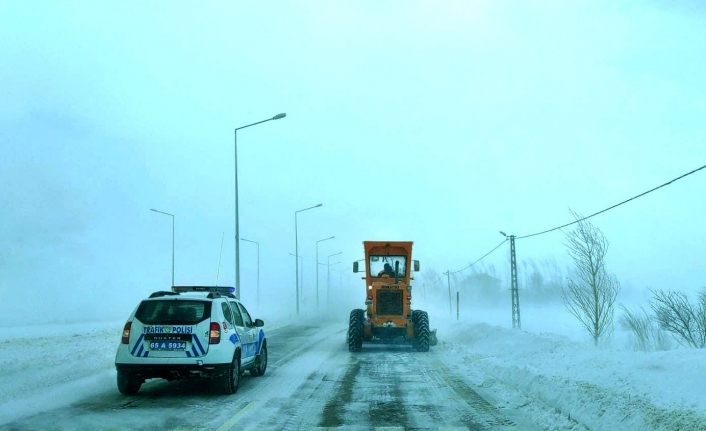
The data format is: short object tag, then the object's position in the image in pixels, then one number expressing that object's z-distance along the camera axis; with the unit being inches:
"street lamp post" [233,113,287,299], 1278.7
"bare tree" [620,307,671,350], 1091.9
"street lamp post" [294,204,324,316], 2303.2
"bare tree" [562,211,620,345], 1357.0
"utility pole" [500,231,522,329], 1190.1
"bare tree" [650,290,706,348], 925.2
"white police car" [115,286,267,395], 442.6
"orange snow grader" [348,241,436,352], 864.3
